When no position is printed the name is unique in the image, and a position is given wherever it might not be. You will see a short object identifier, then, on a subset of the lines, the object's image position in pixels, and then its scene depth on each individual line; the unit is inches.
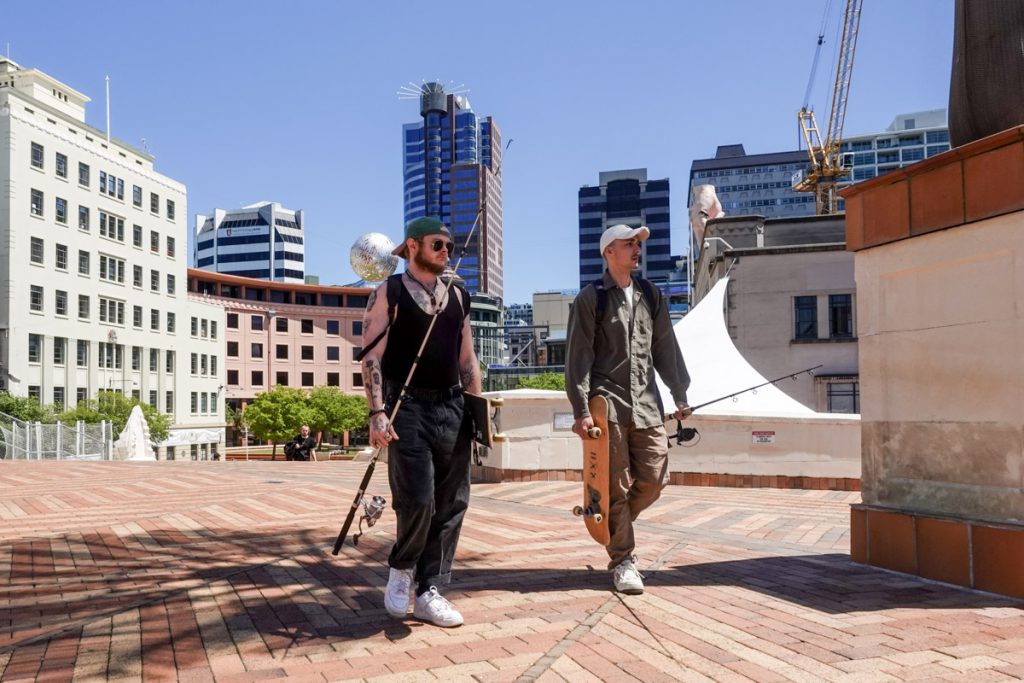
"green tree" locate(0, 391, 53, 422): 1535.4
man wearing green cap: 143.9
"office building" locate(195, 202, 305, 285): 5885.8
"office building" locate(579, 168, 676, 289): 7327.8
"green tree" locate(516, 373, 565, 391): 3166.8
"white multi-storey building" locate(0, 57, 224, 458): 1870.1
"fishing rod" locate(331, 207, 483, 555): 146.2
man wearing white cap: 170.7
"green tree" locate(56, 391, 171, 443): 1595.7
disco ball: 565.3
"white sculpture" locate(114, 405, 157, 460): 933.8
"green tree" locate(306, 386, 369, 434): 2571.4
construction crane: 2878.9
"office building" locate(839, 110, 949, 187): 6658.5
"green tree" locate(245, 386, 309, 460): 2471.7
